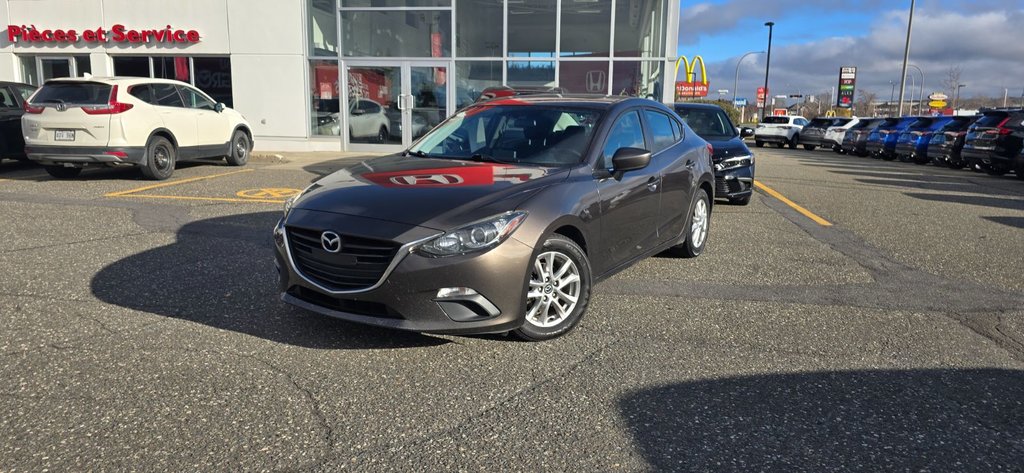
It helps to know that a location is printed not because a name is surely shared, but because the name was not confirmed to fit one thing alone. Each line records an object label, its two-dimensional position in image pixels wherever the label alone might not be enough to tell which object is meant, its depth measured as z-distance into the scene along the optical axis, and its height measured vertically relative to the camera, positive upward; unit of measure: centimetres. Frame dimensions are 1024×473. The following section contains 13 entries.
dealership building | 1803 +144
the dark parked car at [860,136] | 2533 -70
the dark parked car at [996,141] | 1573 -48
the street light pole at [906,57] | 3293 +282
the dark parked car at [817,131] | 3003 -64
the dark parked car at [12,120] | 1159 -29
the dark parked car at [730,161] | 923 -60
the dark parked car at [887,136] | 2321 -63
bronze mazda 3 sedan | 364 -62
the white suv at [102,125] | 1016 -31
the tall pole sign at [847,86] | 5766 +249
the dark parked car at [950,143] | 1886 -66
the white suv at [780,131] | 3228 -70
